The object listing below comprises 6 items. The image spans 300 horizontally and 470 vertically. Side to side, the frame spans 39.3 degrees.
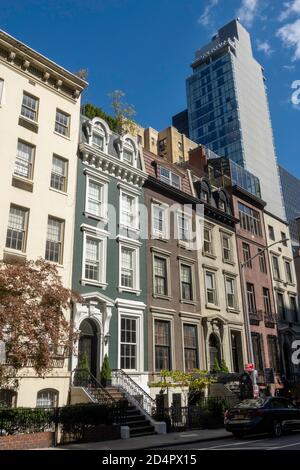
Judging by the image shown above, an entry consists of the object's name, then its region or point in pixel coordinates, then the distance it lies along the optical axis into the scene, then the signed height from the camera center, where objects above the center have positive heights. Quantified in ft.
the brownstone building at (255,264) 106.93 +34.26
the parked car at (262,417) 51.72 -2.63
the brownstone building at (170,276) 80.02 +23.52
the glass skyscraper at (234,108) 447.83 +312.53
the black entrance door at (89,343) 67.37 +8.50
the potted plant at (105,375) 65.36 +3.50
